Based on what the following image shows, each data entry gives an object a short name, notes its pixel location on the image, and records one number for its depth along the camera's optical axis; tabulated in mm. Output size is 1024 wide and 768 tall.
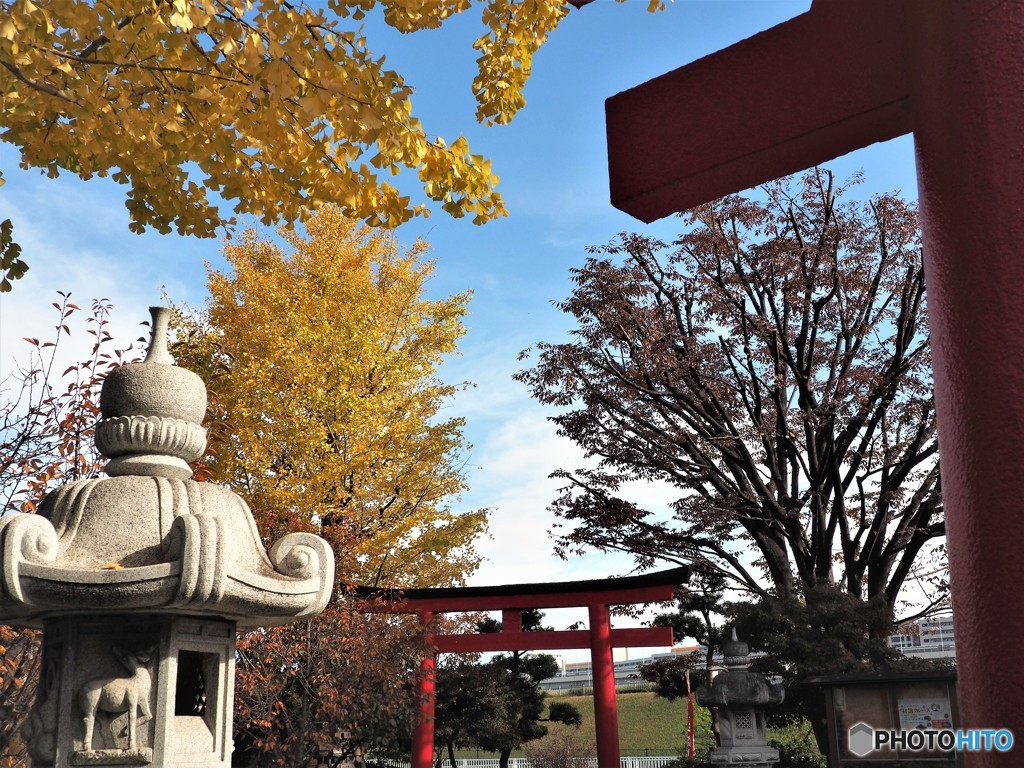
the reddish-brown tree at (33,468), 6938
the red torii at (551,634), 14406
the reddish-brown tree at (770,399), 14125
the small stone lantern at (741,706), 12578
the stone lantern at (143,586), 3889
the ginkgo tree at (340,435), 11703
